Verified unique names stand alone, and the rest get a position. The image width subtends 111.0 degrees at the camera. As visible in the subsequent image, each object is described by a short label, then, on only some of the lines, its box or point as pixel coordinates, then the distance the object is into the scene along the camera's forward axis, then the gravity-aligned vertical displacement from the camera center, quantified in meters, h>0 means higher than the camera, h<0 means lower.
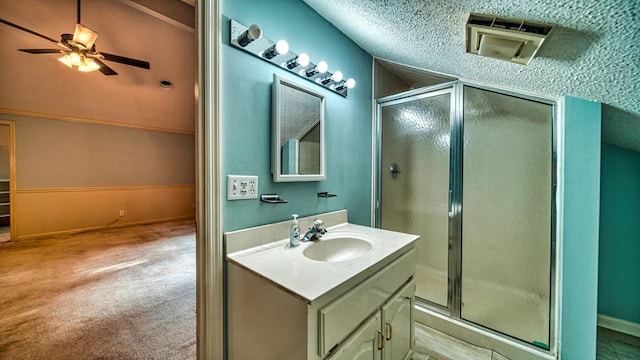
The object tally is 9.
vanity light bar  1.03 +0.66
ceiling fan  2.11 +1.26
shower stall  1.34 -0.18
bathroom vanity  0.72 -0.47
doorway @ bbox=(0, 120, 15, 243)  3.39 +0.00
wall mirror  1.18 +0.27
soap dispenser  1.14 -0.31
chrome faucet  1.24 -0.32
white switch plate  1.03 -0.05
